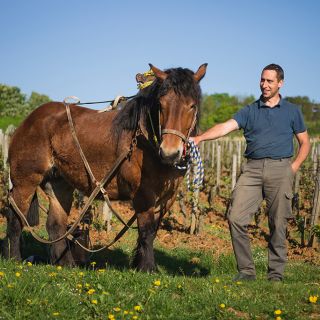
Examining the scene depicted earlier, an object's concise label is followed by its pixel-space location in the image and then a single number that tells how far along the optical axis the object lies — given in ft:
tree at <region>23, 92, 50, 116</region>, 212.84
